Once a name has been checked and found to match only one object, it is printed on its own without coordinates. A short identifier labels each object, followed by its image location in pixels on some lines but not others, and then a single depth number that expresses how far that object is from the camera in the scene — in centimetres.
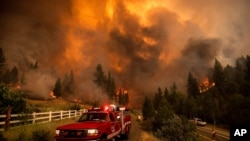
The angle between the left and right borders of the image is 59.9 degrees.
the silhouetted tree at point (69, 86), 11568
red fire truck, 1152
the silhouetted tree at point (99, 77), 12619
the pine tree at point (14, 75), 10616
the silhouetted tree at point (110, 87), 13075
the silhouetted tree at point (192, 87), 13173
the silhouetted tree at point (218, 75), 11250
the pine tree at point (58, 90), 10469
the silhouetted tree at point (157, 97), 12188
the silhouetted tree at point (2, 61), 9512
